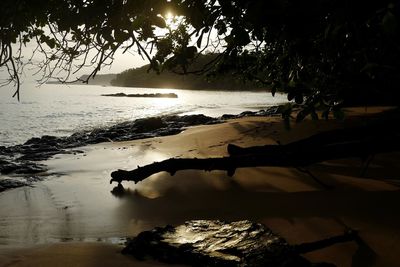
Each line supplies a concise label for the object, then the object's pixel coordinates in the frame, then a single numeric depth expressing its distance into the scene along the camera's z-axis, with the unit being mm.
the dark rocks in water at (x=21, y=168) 8914
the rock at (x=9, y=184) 7177
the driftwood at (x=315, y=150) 3322
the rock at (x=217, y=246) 3081
